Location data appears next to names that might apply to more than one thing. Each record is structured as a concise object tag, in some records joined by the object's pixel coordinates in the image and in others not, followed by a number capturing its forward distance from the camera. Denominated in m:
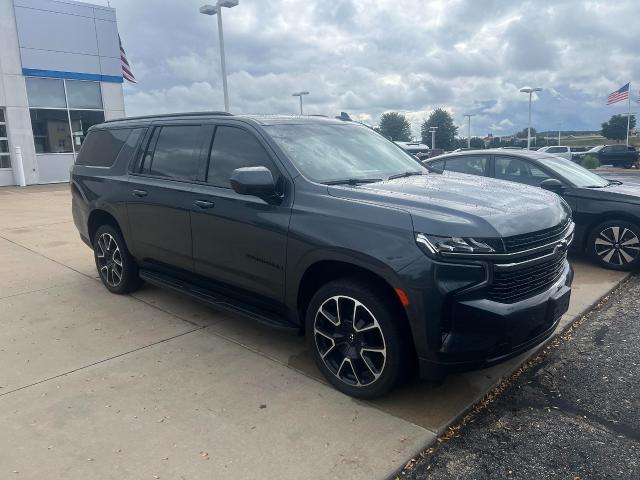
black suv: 3.07
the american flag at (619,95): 34.59
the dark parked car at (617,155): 34.34
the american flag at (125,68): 22.53
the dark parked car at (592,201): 6.52
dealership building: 19.39
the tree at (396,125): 87.18
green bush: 32.43
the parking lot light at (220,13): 17.33
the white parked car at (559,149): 33.38
